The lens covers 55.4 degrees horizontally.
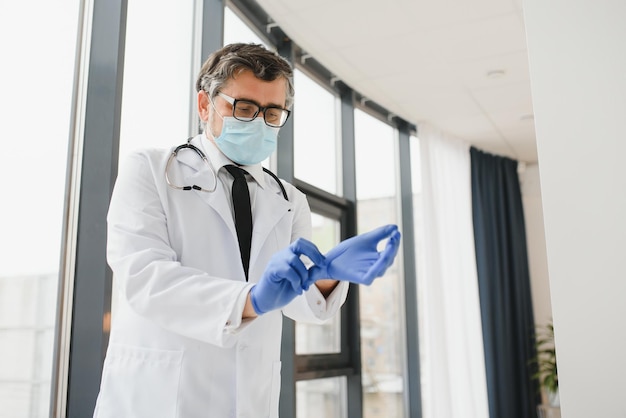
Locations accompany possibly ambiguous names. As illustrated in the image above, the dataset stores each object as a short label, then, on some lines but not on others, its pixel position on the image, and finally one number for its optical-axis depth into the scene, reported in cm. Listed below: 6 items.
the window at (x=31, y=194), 164
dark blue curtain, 464
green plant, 450
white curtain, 415
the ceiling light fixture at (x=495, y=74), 357
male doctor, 98
